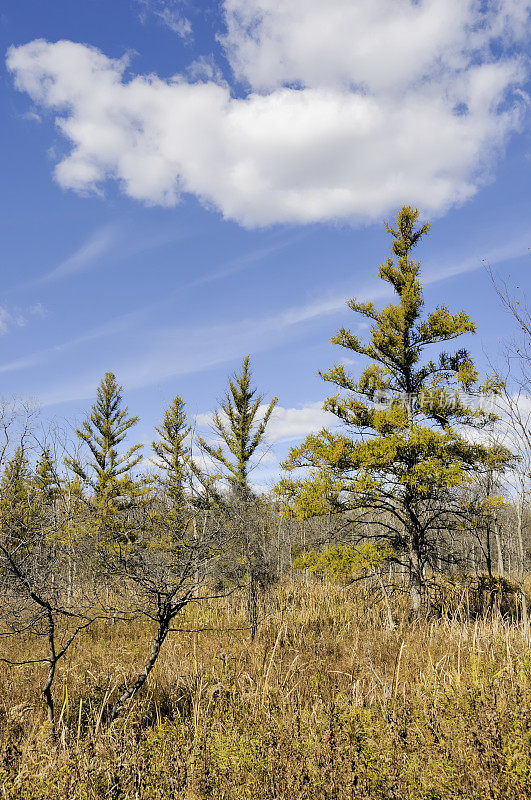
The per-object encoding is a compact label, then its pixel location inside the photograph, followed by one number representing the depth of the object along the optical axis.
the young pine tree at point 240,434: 16.66
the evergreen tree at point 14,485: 17.45
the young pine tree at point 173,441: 22.58
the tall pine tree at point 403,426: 9.91
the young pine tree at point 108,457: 20.80
